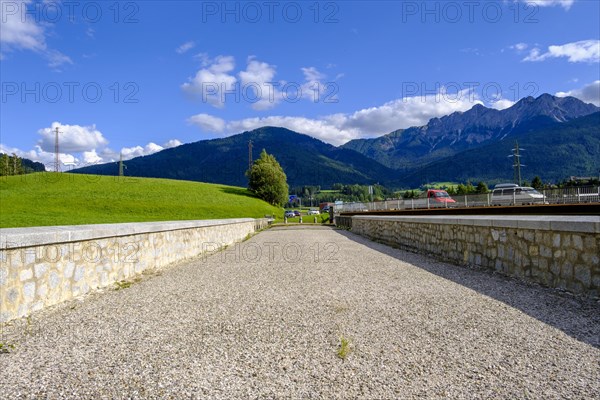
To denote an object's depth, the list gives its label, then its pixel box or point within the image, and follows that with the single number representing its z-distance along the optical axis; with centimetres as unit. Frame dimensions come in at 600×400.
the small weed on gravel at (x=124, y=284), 687
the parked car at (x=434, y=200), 2775
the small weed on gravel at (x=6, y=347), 369
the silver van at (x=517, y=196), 2153
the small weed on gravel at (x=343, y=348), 343
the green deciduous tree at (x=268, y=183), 7969
